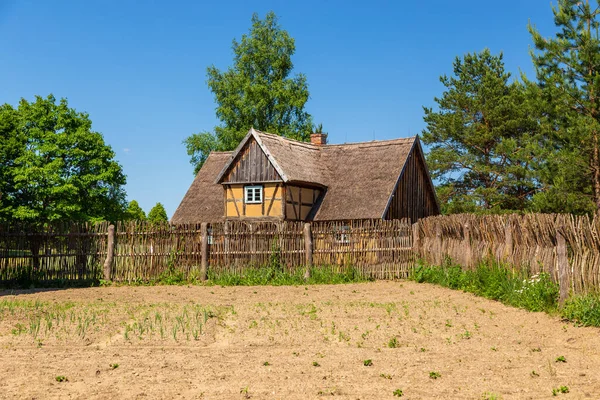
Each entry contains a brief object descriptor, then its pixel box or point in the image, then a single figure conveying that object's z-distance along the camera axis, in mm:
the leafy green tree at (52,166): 39531
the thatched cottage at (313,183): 30031
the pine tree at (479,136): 43156
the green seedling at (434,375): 8648
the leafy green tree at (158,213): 70694
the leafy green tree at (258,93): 46531
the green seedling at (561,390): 7949
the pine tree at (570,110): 29094
